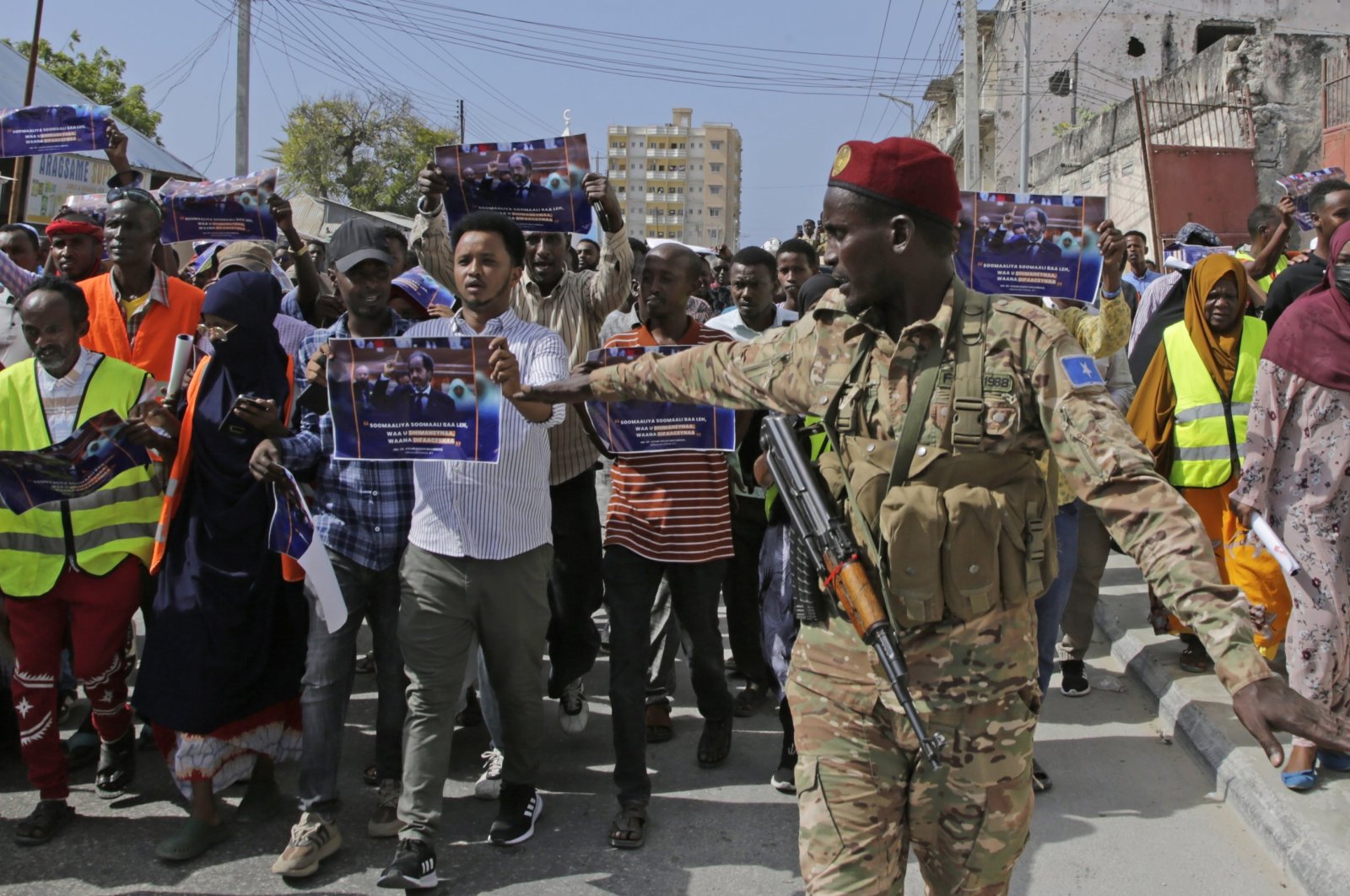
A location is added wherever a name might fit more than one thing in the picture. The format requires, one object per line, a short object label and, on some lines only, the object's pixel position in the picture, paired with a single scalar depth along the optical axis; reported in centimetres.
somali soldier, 238
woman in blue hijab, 394
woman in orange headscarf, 536
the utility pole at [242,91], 1878
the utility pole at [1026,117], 2372
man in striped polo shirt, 412
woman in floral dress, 421
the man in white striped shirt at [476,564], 364
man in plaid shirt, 380
